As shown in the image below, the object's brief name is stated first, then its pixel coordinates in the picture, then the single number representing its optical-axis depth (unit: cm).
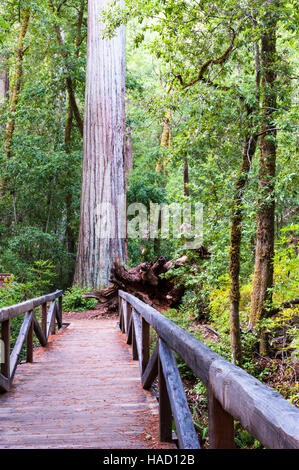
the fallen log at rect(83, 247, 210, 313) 977
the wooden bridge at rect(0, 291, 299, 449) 139
